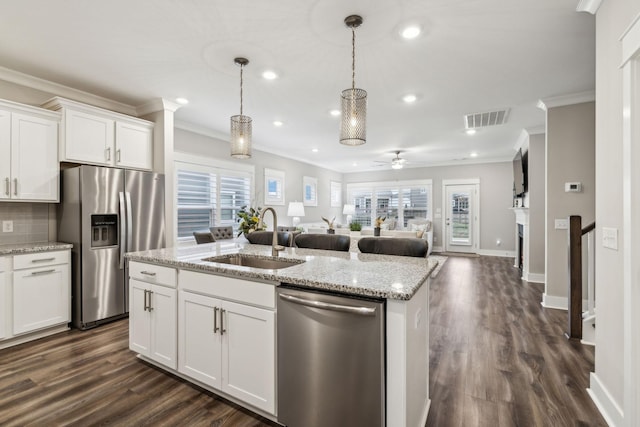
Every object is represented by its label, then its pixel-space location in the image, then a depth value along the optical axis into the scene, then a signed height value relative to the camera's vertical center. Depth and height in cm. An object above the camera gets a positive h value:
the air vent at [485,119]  443 +142
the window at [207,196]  494 +28
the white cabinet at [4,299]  275 -80
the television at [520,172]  577 +81
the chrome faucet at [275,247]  244 -29
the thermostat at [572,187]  377 +31
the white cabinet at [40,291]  286 -78
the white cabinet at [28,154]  290 +57
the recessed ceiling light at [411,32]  235 +141
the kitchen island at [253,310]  141 -61
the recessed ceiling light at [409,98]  374 +143
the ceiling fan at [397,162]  710 +117
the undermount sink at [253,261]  232 -39
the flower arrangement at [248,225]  368 -16
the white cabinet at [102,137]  327 +87
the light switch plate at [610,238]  178 -15
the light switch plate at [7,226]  310 -16
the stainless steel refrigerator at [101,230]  322 -21
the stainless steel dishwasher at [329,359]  141 -73
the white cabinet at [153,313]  222 -77
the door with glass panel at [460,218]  863 -18
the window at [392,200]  934 +37
